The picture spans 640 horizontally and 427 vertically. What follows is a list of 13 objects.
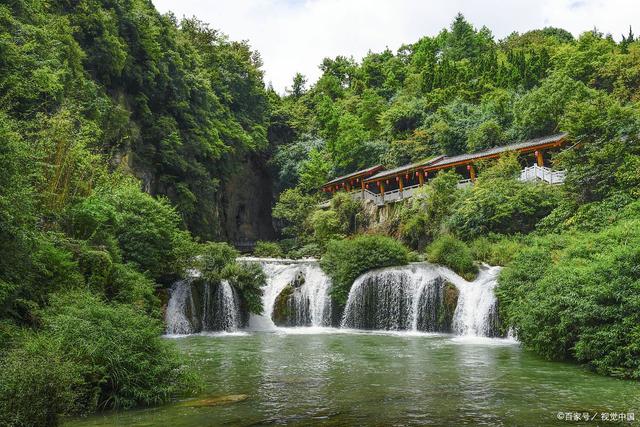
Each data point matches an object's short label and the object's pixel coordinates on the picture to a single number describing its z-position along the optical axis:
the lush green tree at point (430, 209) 28.94
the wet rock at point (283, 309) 24.17
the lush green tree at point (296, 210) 41.63
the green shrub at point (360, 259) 23.27
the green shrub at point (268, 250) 38.56
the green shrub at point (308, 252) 36.97
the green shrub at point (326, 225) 36.91
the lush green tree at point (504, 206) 24.31
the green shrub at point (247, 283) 23.20
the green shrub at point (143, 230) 19.62
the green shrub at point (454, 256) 21.61
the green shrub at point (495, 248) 22.33
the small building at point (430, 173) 26.86
